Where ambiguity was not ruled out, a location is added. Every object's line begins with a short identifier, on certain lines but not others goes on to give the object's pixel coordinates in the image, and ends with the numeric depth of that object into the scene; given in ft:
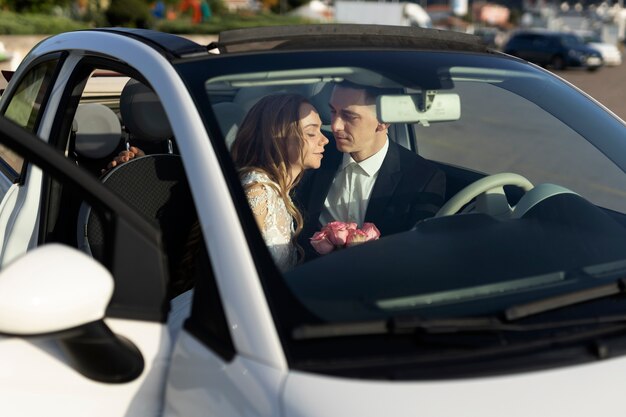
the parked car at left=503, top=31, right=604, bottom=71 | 121.80
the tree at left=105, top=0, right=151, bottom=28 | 113.70
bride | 8.12
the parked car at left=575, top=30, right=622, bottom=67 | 142.61
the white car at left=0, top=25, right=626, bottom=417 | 5.40
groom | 8.82
